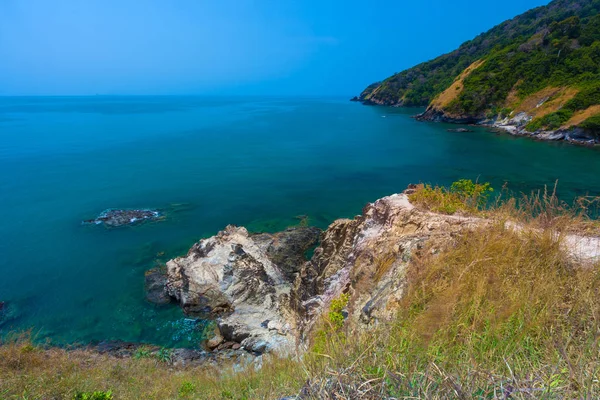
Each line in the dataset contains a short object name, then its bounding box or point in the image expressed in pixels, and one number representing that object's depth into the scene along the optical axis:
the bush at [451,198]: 10.98
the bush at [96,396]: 5.74
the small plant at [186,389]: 6.45
